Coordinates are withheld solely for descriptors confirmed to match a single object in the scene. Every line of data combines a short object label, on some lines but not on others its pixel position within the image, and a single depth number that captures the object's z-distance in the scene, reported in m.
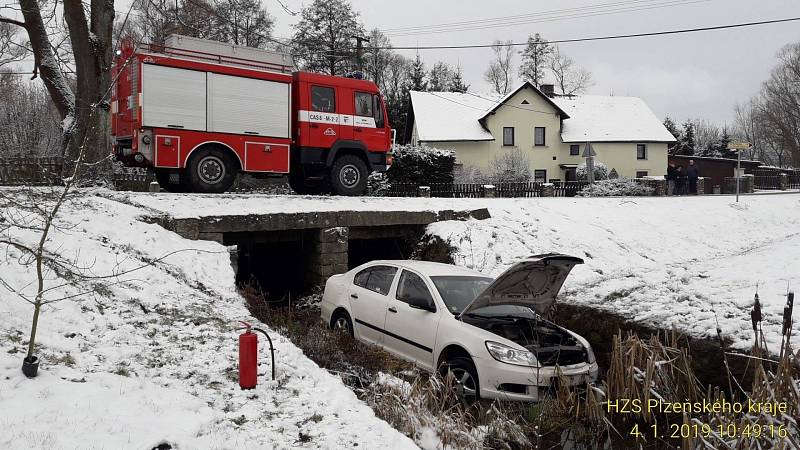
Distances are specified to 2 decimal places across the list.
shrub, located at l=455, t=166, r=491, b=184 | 29.78
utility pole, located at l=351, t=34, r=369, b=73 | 32.39
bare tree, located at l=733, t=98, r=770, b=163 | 67.16
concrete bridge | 10.66
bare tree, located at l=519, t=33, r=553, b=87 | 58.66
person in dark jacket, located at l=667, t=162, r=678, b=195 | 24.89
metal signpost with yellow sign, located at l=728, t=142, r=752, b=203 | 19.34
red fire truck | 11.37
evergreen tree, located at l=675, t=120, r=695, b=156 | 57.02
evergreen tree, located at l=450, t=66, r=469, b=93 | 56.44
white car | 6.05
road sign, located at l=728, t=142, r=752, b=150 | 19.34
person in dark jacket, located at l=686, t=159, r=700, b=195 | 25.00
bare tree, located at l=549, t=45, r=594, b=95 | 61.69
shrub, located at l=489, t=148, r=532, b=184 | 31.36
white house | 38.47
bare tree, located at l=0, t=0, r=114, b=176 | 13.38
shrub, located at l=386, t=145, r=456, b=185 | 23.50
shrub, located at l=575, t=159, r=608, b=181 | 32.97
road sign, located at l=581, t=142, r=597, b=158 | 24.00
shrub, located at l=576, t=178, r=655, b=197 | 22.30
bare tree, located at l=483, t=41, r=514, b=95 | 64.32
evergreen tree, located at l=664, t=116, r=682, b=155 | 60.56
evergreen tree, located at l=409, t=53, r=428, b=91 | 51.12
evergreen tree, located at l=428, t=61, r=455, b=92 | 56.97
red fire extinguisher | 5.14
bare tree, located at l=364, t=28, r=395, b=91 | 49.62
